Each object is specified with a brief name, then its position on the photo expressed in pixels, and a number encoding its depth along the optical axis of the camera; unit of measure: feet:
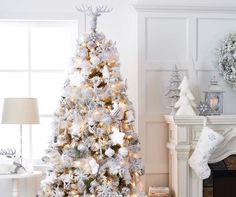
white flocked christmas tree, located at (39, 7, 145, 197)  12.25
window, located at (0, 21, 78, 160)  15.48
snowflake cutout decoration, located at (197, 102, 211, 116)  13.87
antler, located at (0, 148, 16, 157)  14.17
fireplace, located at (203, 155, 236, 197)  14.02
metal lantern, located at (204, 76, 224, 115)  13.97
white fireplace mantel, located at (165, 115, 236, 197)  13.46
